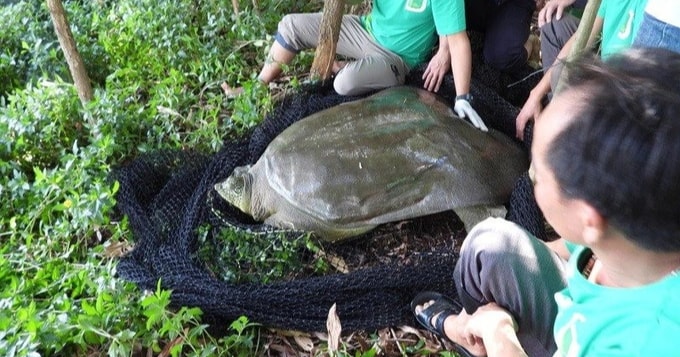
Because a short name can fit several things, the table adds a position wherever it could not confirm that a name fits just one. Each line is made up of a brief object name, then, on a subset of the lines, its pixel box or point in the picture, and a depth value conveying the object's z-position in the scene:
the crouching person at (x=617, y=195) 0.74
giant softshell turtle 2.10
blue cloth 1.44
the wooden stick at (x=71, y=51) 2.63
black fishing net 1.84
